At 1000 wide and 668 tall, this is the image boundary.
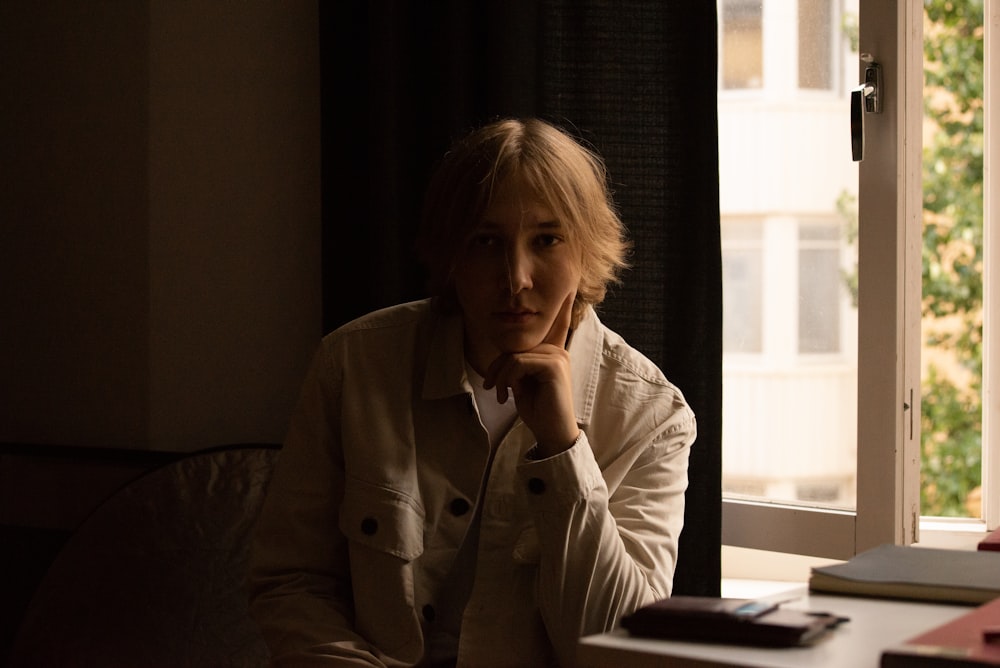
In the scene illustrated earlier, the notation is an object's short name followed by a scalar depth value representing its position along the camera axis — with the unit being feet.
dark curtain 6.31
